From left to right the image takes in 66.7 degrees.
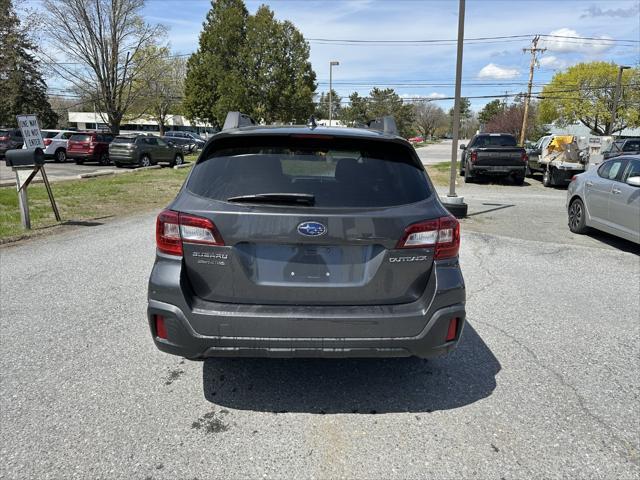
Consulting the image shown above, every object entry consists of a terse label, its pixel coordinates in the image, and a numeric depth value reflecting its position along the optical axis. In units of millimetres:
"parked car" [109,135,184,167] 23406
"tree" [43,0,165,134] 31484
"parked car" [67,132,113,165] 24891
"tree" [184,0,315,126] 37312
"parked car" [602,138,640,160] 18255
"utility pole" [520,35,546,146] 44125
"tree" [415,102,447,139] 127750
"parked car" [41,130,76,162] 25938
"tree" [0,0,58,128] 38094
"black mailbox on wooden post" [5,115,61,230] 8484
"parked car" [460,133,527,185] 17875
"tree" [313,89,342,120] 89144
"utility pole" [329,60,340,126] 42141
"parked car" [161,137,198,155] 34812
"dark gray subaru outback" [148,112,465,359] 2729
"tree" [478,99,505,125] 114312
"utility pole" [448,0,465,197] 10031
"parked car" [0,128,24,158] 26312
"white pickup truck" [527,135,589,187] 17172
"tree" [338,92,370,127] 92362
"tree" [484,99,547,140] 64125
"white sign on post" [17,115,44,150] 8781
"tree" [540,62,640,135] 48156
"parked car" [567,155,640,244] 7371
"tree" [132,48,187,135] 37875
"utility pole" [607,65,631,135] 37125
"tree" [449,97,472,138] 139725
